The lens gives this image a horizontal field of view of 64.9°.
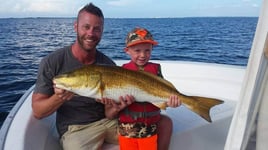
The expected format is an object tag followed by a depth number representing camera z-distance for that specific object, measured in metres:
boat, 0.99
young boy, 1.82
